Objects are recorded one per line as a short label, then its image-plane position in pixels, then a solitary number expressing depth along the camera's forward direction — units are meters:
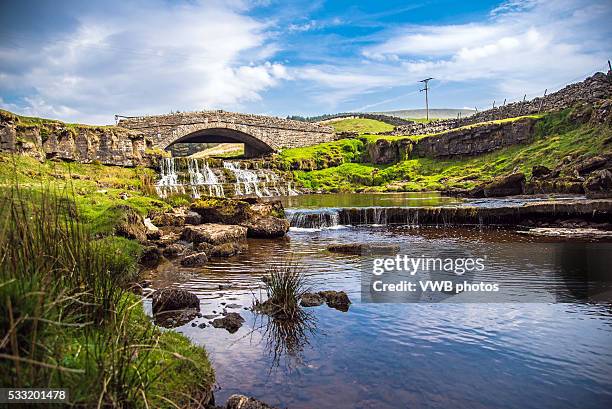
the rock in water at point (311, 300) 8.69
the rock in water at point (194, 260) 12.78
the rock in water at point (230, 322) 7.44
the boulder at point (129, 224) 13.90
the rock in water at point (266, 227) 18.64
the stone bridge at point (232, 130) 52.12
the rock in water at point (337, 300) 8.67
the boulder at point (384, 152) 61.45
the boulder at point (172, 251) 14.23
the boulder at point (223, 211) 19.66
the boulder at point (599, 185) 21.98
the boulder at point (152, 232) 15.65
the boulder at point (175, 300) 8.33
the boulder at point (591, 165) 28.78
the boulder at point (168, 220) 19.69
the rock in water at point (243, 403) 4.75
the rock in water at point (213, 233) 15.95
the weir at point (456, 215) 18.31
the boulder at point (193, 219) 19.84
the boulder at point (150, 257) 12.88
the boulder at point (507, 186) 29.98
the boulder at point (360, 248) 14.84
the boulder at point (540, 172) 32.28
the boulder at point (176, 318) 7.58
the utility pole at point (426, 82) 77.77
